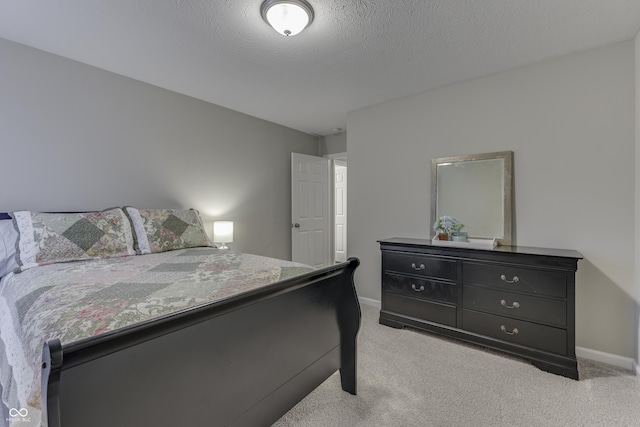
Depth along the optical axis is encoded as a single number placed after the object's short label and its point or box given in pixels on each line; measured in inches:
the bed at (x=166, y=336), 32.1
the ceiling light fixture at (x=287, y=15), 66.3
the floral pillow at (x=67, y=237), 71.3
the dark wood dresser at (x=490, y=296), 79.7
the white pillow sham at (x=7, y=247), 70.3
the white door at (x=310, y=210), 170.4
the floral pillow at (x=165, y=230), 92.4
